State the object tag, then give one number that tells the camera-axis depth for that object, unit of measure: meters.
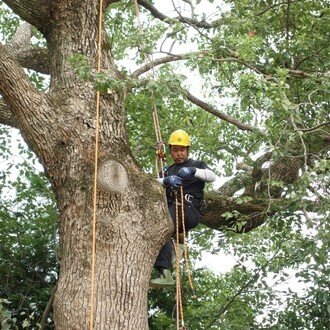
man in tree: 9.79
